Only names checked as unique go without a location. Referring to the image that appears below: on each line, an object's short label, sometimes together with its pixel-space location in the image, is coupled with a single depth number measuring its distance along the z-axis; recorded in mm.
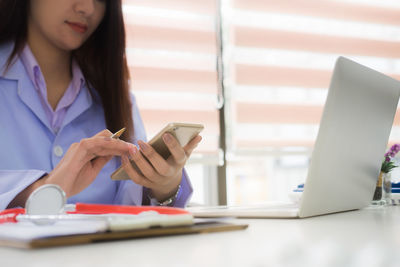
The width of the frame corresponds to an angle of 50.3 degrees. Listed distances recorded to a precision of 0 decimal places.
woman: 1378
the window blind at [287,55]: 3537
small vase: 1369
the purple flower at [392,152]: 1413
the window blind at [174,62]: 3305
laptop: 906
